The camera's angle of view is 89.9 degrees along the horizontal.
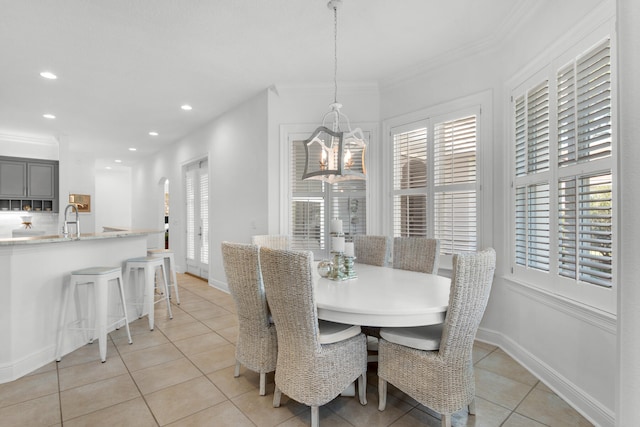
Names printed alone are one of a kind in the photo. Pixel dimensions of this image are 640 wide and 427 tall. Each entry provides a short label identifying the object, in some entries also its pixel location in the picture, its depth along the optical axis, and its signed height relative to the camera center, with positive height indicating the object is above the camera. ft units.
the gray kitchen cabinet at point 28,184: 20.11 +1.87
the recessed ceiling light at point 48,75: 11.80 +5.17
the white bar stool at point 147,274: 11.27 -2.26
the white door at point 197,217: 19.25 -0.27
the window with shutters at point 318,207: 13.24 +0.24
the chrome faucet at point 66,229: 9.71 -0.49
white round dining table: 5.60 -1.67
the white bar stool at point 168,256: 14.02 -1.93
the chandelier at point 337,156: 7.81 +1.43
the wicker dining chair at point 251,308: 6.82 -2.12
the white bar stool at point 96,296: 8.80 -2.35
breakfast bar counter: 7.81 -2.11
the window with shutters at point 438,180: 10.66 +1.16
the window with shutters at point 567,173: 6.16 +0.90
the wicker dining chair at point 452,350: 5.52 -2.51
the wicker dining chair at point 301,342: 5.67 -2.46
